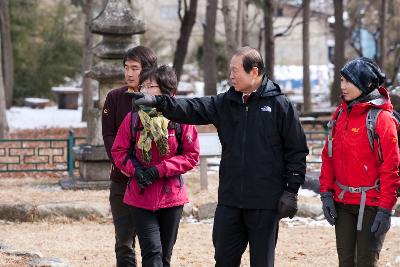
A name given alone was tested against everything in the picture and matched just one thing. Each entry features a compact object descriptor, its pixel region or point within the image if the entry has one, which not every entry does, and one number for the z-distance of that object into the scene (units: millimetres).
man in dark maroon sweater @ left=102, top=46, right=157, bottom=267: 6203
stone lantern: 12031
